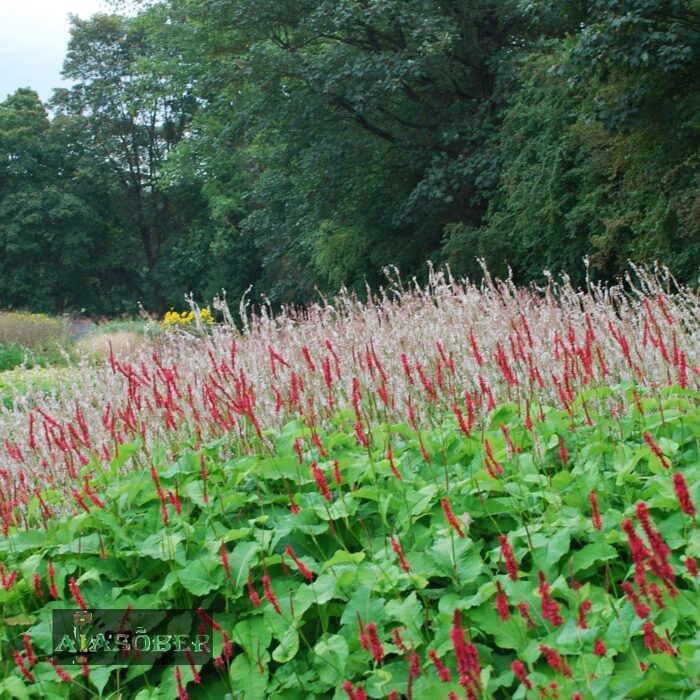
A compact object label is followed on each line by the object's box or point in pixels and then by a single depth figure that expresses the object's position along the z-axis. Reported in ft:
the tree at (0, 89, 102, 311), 123.85
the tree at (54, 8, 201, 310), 131.03
